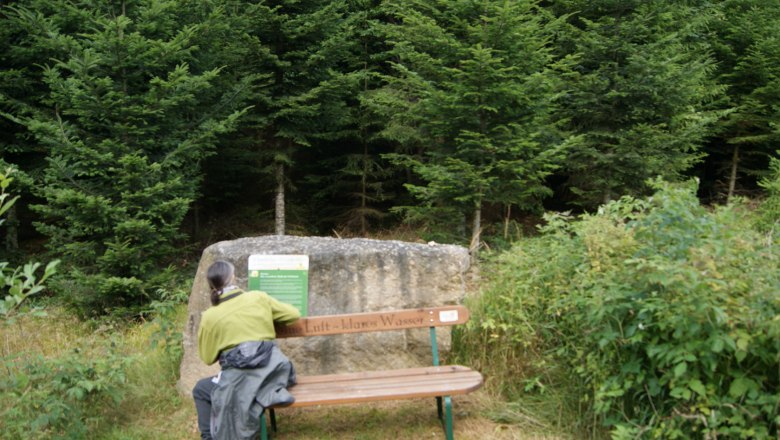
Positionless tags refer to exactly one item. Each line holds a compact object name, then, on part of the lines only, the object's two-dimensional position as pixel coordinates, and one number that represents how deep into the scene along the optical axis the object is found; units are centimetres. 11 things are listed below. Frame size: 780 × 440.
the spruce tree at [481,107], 828
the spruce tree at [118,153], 787
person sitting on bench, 386
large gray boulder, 512
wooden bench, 390
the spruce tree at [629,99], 955
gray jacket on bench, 384
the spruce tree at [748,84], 1239
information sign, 509
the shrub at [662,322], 320
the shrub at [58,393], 410
